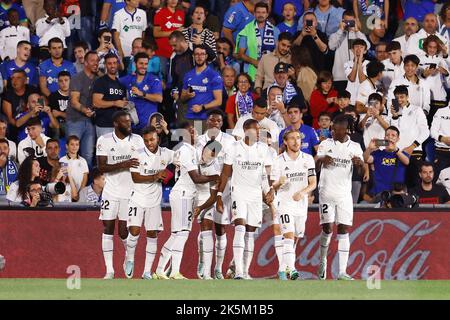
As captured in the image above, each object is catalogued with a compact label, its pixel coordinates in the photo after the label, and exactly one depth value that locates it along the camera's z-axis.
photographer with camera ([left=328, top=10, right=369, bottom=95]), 23.44
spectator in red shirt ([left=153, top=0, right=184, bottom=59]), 23.77
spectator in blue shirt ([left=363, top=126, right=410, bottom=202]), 21.19
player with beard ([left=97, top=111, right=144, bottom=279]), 18.88
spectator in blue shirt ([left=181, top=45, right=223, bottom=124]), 22.05
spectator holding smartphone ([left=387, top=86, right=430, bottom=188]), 21.88
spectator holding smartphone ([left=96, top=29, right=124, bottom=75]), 23.00
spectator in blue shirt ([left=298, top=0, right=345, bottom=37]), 23.88
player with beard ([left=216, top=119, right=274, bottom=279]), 18.38
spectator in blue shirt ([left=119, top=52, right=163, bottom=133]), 22.12
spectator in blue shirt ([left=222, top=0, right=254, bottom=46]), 23.91
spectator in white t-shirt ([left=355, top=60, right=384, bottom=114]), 22.61
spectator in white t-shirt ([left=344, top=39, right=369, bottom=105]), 23.00
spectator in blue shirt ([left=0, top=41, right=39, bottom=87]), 23.42
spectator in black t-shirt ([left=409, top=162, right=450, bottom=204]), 20.69
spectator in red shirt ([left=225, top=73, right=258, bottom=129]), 22.03
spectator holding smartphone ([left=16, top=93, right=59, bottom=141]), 22.55
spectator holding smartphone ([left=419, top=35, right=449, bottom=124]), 22.94
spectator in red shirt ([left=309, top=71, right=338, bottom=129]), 22.42
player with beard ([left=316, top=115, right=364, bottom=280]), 18.94
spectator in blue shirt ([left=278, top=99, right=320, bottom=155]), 20.98
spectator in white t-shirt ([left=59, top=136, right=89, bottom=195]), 21.20
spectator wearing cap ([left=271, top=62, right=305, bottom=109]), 22.06
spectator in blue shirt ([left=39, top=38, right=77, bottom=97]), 23.09
